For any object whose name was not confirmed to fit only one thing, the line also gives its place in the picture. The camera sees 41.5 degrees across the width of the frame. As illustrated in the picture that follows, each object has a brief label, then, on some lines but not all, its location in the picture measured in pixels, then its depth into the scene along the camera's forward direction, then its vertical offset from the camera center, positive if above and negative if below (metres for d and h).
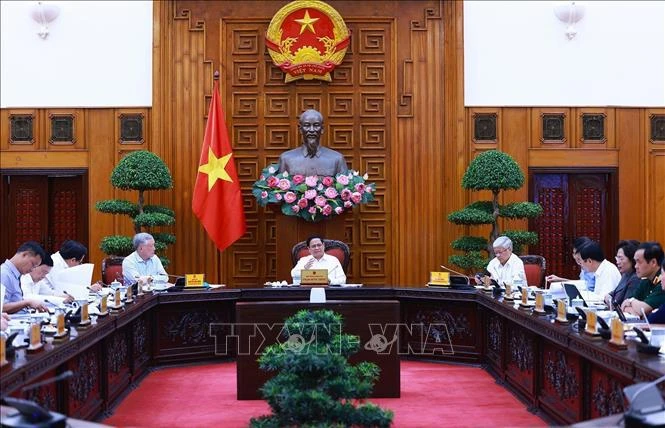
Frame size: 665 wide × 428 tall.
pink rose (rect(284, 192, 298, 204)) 8.31 +0.19
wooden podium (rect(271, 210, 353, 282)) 8.55 -0.13
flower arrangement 8.31 +0.22
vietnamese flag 8.88 +0.27
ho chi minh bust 8.72 +0.60
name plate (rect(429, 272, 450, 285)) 7.13 -0.50
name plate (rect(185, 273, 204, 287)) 7.11 -0.51
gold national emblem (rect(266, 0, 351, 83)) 9.31 +1.91
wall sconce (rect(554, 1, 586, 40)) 9.28 +2.16
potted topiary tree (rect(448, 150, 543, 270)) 8.39 +0.08
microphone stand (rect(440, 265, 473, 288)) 7.07 -0.54
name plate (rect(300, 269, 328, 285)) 6.87 -0.46
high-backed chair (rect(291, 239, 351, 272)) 7.61 -0.29
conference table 3.92 -0.82
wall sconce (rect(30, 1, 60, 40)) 9.26 +2.16
